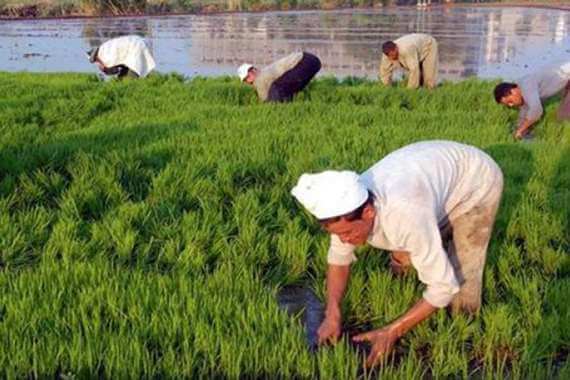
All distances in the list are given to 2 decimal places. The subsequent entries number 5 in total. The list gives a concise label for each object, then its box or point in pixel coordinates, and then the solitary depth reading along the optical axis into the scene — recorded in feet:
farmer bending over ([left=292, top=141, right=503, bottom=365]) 6.34
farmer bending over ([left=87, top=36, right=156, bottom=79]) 27.47
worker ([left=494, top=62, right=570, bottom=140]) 17.21
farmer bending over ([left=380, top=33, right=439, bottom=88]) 24.14
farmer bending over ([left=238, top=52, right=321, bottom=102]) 22.22
